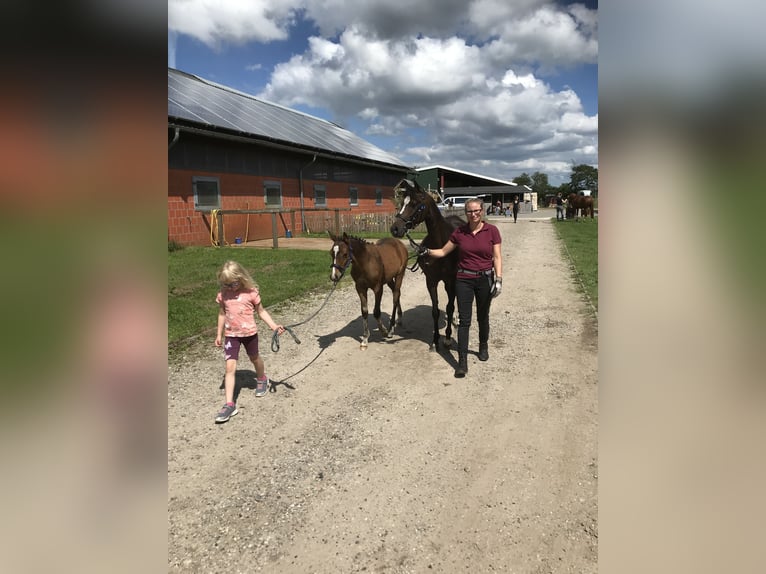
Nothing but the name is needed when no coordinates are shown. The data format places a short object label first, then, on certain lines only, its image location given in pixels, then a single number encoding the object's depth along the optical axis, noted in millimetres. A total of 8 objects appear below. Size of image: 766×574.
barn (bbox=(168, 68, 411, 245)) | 15953
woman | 5504
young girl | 4555
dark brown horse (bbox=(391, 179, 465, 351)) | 6203
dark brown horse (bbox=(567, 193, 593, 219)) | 32203
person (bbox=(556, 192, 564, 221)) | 34853
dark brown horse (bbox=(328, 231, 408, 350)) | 6160
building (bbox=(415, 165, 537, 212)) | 52688
